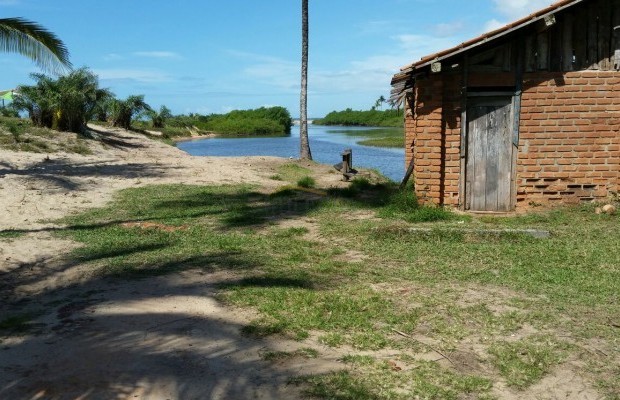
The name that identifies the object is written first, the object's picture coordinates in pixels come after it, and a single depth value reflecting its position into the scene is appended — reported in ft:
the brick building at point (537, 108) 34.27
